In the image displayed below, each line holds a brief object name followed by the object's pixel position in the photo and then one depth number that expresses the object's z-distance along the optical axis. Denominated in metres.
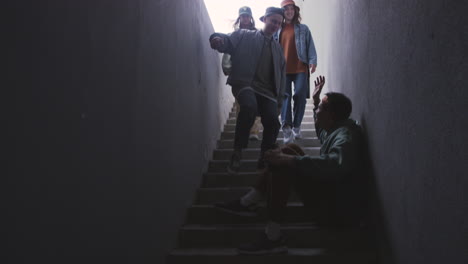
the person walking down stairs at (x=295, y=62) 3.21
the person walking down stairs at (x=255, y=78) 2.57
